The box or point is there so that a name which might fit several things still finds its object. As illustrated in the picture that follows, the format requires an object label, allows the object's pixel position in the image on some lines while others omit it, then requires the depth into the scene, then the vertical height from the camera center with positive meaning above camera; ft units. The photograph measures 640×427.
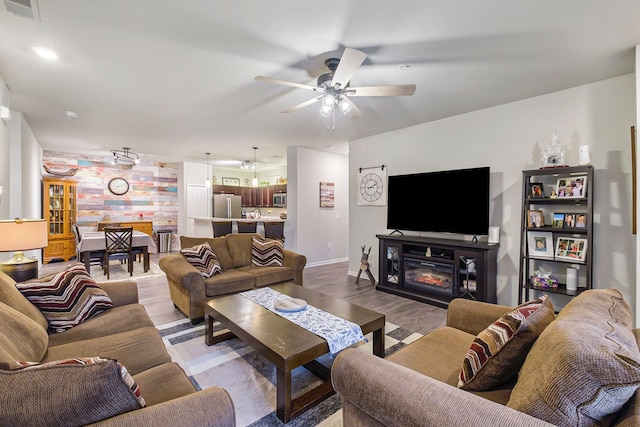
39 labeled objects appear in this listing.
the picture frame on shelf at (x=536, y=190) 10.72 +0.55
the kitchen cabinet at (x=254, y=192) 30.12 +1.55
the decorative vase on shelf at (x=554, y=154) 10.46 +1.79
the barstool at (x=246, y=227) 20.54 -1.36
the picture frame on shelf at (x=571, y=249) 9.87 -1.48
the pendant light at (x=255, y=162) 21.88 +4.14
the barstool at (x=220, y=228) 20.23 -1.39
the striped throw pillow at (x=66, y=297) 6.60 -2.07
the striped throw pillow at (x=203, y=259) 11.61 -2.05
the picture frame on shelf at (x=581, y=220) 9.89 -0.50
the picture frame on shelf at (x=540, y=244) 10.63 -1.38
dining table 16.89 -2.11
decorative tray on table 7.89 -2.65
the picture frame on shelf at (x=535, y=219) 10.73 -0.49
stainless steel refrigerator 28.63 +0.12
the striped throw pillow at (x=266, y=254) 13.71 -2.16
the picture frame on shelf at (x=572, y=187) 9.74 +0.61
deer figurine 16.21 -3.30
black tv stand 11.85 -2.76
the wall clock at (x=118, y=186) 25.61 +1.90
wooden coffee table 5.83 -2.82
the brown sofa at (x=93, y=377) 2.77 -2.13
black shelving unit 9.64 -0.94
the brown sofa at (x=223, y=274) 10.50 -2.69
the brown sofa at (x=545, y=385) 2.67 -1.89
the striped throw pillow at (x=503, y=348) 3.89 -1.92
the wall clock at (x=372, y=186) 16.80 +1.14
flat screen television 12.55 +0.20
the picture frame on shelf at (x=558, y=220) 10.36 -0.52
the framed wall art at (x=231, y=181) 32.55 +2.88
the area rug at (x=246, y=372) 5.99 -4.12
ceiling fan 7.43 +3.30
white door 27.96 +0.43
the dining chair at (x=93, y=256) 17.24 -2.78
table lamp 8.04 -0.93
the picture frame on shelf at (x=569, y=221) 10.05 -0.54
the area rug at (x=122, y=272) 17.34 -3.98
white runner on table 6.49 -2.78
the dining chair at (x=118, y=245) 16.98 -2.11
